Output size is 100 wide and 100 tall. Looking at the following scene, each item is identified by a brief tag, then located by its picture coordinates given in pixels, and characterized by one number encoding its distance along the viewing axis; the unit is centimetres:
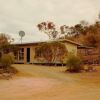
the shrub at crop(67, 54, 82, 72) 1240
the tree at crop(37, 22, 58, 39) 2531
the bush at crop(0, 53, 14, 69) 1216
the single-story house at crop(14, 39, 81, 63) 1796
